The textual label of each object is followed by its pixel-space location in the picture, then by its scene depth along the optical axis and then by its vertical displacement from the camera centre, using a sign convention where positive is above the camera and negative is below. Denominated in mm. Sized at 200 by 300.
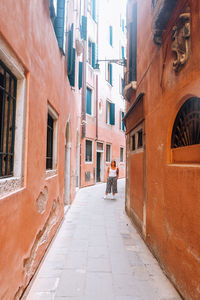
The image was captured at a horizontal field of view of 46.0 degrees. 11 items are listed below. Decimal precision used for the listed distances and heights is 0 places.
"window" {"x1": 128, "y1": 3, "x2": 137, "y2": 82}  6062 +3129
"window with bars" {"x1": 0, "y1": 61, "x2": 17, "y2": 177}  2207 +453
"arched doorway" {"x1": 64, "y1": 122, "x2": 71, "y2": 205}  7533 +29
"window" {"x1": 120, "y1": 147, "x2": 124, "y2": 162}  20319 +866
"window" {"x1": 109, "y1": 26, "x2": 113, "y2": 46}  17828 +9804
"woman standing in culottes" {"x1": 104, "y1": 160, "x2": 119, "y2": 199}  9320 -515
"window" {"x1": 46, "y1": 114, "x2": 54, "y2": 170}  4500 +408
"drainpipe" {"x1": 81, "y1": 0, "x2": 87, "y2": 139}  12859 +3711
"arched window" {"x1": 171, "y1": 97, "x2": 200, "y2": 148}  2431 +447
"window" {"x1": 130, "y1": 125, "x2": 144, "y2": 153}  5332 +598
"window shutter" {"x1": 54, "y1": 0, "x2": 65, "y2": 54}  4652 +2860
